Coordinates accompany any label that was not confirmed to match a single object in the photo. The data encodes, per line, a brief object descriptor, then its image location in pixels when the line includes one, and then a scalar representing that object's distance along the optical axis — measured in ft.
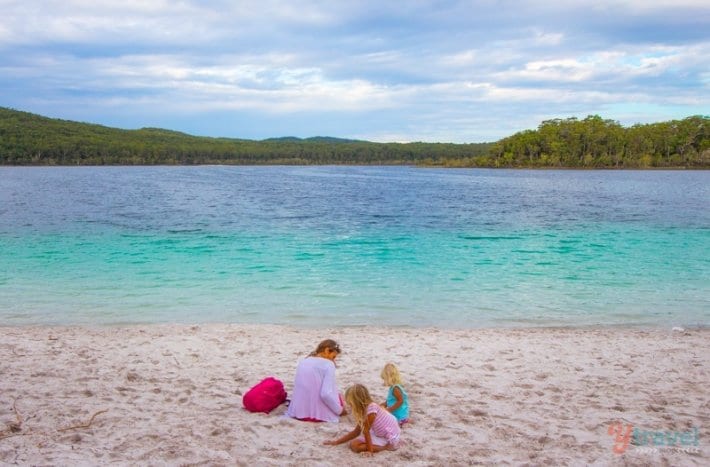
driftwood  20.31
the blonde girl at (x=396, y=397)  21.90
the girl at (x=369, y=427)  20.15
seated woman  22.80
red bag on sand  23.49
